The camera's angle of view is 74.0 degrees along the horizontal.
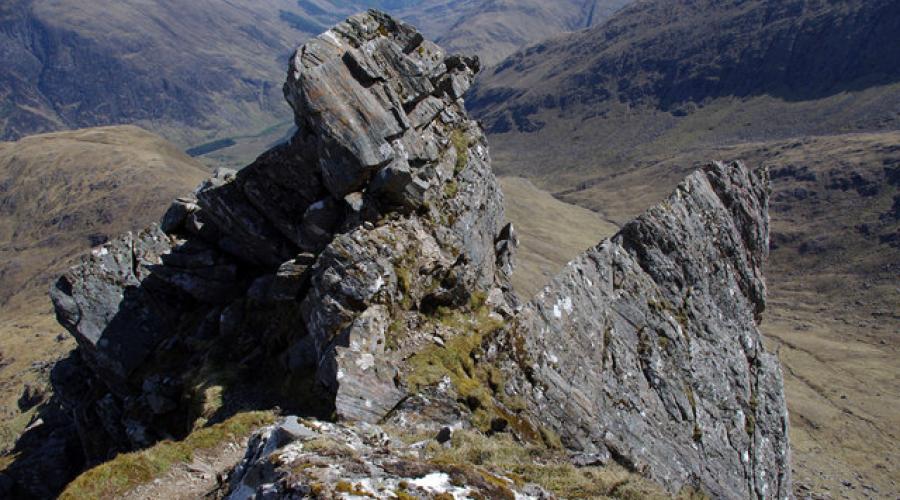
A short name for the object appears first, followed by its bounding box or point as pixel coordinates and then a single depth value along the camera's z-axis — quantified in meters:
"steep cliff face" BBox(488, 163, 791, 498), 28.31
